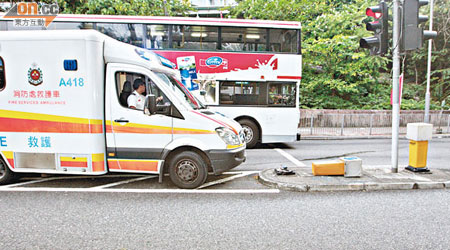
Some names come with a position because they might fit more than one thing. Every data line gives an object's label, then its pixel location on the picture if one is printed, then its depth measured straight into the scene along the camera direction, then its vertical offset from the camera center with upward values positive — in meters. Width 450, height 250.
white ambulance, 5.05 -0.22
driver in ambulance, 5.23 +0.18
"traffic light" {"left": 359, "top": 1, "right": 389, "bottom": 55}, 5.82 +1.62
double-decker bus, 9.93 +1.64
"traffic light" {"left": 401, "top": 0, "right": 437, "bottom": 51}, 5.61 +1.57
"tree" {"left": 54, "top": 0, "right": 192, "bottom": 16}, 13.44 +5.06
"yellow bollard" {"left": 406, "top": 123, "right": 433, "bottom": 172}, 5.89 -0.83
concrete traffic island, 5.31 -1.50
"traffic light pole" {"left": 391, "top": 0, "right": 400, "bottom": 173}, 5.80 +0.49
